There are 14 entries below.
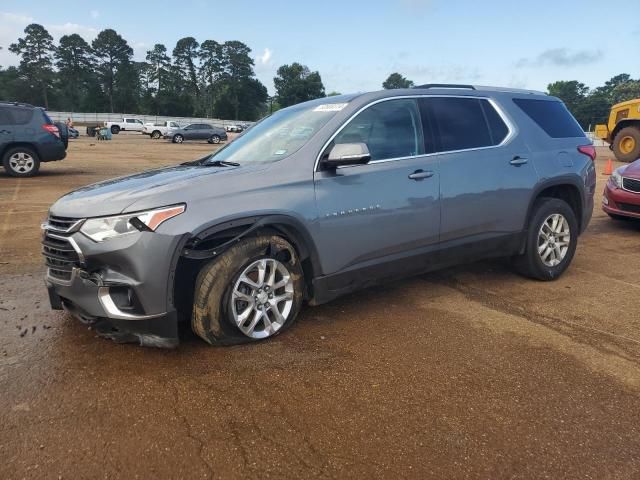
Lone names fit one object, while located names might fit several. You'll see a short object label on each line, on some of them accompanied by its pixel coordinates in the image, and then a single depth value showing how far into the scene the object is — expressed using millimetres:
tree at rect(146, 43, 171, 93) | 102188
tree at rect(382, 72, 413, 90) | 93062
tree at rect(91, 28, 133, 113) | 96375
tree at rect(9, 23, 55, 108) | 90500
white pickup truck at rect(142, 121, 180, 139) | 46125
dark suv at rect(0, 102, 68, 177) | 11644
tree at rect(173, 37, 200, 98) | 103812
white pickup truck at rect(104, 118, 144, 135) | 52094
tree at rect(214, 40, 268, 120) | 95812
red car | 7156
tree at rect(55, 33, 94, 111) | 92812
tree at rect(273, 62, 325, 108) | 92938
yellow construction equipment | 17877
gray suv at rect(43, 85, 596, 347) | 2932
